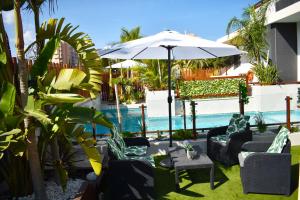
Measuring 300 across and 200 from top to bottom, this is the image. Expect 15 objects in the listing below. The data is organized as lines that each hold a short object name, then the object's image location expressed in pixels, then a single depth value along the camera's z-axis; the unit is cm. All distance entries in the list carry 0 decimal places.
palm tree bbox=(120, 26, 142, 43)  2705
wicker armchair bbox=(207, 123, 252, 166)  598
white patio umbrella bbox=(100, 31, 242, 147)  534
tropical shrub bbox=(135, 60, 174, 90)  1565
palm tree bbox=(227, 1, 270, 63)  1655
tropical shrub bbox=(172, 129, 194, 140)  729
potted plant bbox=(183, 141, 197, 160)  527
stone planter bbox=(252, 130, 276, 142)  590
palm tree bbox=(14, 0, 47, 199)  344
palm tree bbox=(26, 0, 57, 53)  401
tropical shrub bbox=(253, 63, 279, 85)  1518
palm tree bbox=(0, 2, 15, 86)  366
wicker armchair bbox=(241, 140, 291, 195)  467
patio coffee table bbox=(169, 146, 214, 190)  502
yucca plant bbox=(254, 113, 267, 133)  726
